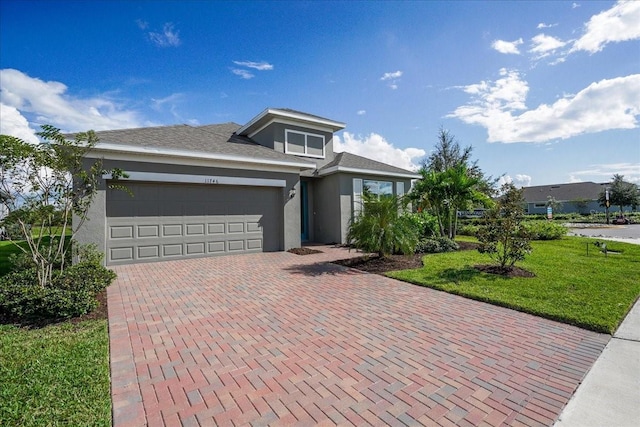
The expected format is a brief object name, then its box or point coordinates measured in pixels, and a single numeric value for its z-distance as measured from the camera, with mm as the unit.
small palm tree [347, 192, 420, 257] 8500
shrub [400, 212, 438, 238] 14438
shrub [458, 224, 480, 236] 18428
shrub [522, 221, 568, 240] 15602
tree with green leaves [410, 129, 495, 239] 12422
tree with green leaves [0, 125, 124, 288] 5070
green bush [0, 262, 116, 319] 4594
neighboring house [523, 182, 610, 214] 45781
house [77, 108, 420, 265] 8984
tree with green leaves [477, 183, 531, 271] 7430
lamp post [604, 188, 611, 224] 29328
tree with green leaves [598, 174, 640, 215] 34125
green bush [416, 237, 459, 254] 11344
